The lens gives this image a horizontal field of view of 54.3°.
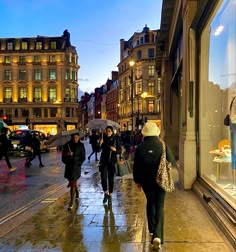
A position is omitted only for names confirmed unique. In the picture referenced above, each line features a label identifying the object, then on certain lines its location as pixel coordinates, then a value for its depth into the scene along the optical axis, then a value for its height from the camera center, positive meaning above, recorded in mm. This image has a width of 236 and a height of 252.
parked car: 15397 -997
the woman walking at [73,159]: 4895 -682
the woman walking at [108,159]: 5191 -729
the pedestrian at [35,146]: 11136 -924
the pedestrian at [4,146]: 9408 -775
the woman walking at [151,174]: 3173 -654
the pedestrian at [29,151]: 10907 -1152
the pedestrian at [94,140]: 13139 -761
